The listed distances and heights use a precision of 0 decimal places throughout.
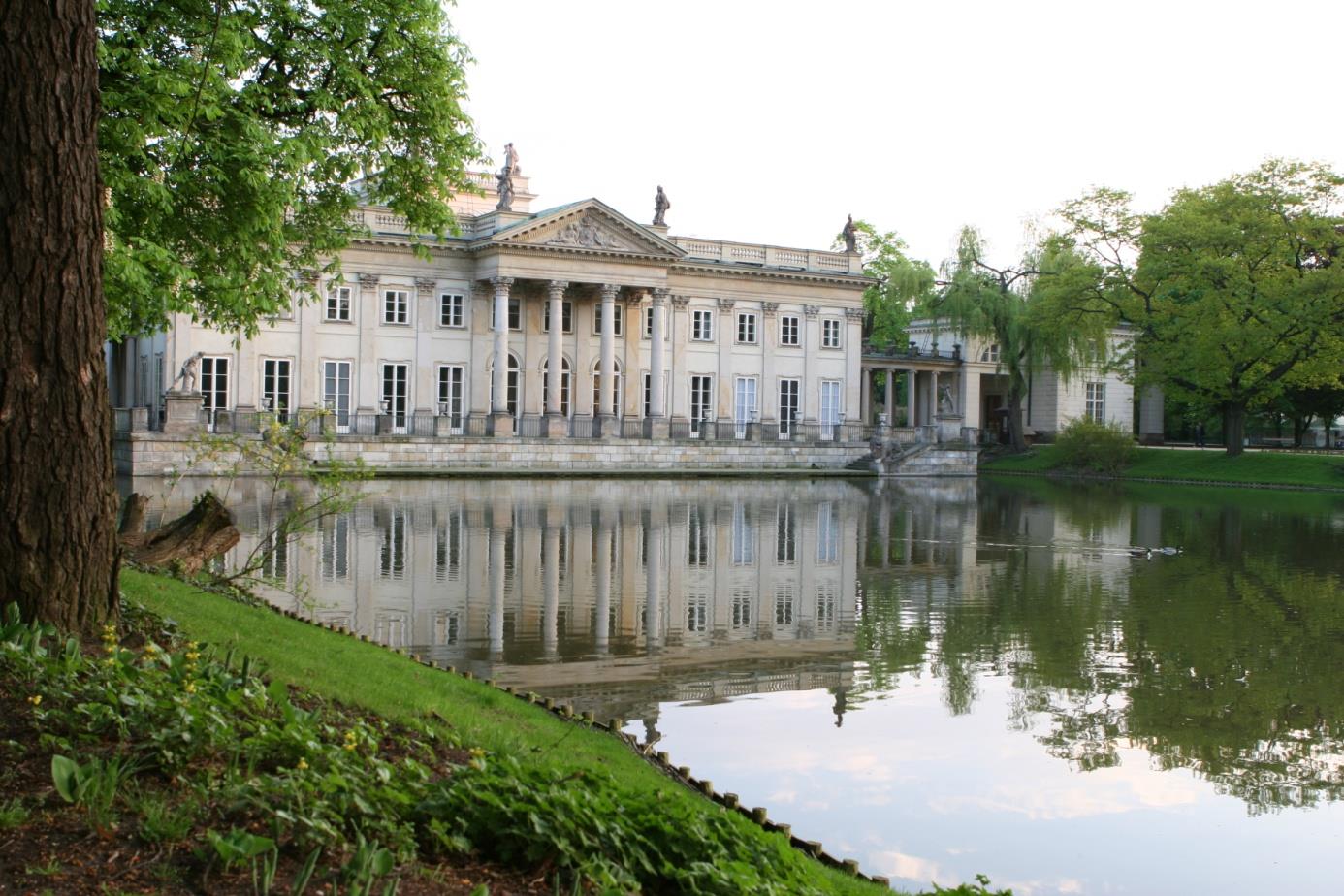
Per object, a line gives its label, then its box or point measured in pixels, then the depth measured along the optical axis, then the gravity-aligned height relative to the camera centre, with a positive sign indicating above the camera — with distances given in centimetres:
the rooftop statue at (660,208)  5738 +876
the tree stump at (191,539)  1351 -134
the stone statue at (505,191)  5386 +891
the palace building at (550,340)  5059 +299
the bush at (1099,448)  6131 -122
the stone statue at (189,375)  4331 +111
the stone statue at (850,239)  6256 +826
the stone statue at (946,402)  6275 +77
